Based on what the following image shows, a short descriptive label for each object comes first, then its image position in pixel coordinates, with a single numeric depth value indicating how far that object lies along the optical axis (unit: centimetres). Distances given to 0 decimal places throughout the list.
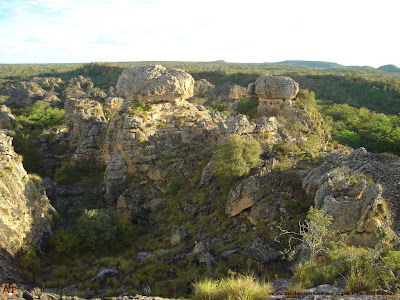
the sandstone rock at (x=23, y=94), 5025
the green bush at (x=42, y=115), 3216
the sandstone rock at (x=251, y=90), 2242
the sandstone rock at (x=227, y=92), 5026
